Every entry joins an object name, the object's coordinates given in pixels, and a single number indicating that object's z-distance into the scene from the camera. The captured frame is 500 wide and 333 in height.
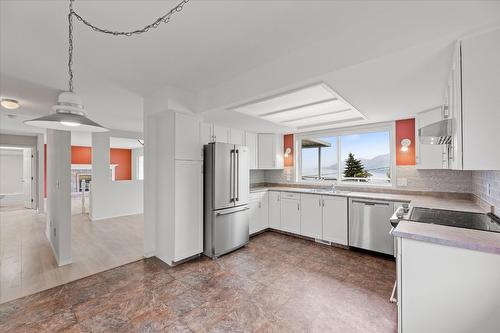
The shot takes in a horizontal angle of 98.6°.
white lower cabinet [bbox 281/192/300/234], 4.17
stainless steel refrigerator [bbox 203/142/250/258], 3.29
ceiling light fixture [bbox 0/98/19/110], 3.25
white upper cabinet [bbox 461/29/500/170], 1.35
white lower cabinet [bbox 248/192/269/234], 4.22
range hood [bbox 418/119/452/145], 1.79
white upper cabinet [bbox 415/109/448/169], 2.96
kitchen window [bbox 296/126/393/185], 3.97
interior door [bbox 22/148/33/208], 7.13
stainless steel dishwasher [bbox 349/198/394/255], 3.20
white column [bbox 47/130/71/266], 3.09
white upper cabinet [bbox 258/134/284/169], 4.94
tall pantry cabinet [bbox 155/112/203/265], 3.00
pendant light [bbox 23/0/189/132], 1.41
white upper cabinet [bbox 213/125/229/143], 3.83
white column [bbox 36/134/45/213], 6.44
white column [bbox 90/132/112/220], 5.52
